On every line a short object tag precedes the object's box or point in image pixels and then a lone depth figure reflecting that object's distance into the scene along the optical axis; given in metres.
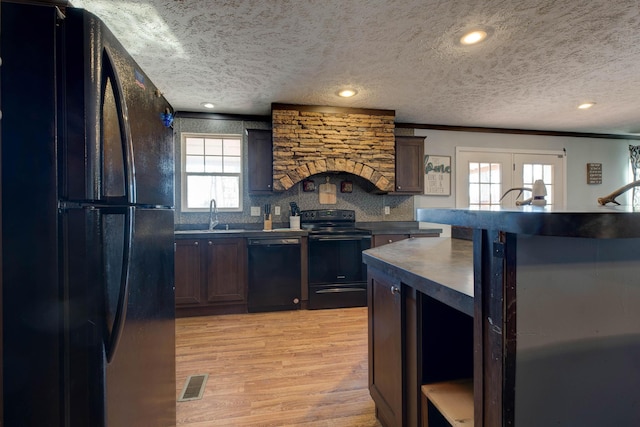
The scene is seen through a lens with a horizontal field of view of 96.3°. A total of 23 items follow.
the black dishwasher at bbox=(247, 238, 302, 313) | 3.39
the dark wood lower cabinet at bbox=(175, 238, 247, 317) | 3.31
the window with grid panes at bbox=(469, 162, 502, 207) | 4.77
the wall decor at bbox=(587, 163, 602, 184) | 5.11
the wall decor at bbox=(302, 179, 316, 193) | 4.14
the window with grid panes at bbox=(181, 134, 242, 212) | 3.99
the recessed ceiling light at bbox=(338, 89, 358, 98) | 3.26
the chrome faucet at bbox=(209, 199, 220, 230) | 3.86
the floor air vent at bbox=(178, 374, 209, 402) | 1.87
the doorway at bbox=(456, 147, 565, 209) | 4.75
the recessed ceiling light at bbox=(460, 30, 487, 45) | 2.18
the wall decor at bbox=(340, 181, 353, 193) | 4.24
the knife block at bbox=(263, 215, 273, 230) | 3.86
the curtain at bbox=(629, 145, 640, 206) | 5.10
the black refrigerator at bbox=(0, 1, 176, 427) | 0.76
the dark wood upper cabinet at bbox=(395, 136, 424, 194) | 4.23
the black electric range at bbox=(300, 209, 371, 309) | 3.49
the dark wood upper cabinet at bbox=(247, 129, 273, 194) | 3.83
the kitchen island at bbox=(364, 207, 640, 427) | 0.65
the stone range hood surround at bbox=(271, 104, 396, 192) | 3.68
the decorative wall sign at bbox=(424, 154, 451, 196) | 4.64
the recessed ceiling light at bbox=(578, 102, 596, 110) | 3.67
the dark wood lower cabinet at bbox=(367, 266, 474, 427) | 1.15
